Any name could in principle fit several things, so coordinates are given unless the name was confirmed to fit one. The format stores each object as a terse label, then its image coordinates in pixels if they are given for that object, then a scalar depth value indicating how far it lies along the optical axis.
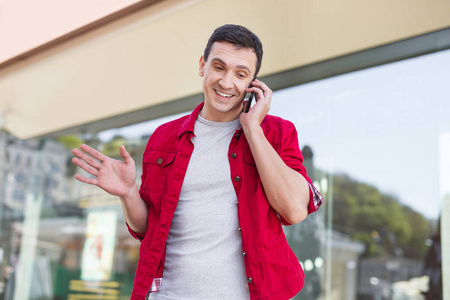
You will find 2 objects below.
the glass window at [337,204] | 4.40
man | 1.62
